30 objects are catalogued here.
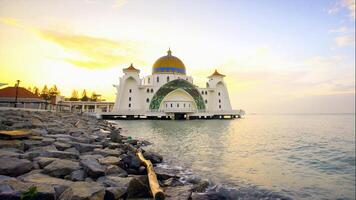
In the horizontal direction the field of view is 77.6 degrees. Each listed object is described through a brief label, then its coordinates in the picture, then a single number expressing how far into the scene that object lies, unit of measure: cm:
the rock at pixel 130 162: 584
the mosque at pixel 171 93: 6066
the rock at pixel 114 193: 357
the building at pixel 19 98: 3328
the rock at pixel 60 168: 423
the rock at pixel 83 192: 312
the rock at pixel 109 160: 571
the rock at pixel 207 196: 402
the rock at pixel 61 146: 664
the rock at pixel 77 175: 415
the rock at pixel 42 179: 364
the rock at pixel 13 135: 636
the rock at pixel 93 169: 455
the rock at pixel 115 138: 1121
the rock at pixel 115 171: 503
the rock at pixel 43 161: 461
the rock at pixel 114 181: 414
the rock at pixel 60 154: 540
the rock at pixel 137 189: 380
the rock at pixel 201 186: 484
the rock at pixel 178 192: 399
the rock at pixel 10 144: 576
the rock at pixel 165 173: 536
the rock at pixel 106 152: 692
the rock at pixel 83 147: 721
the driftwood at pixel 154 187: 371
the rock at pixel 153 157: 780
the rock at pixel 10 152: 473
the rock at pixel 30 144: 612
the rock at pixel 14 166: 381
